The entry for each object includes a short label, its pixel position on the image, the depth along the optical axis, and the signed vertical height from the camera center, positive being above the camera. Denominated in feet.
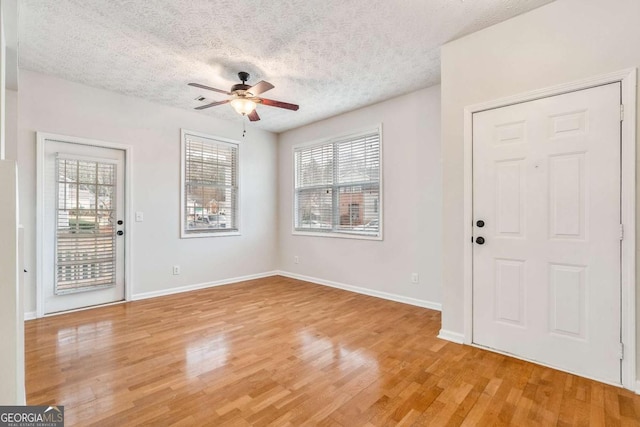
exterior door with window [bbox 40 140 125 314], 11.53 -0.59
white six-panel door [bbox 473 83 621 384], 6.85 -0.45
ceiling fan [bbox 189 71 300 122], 10.19 +3.91
